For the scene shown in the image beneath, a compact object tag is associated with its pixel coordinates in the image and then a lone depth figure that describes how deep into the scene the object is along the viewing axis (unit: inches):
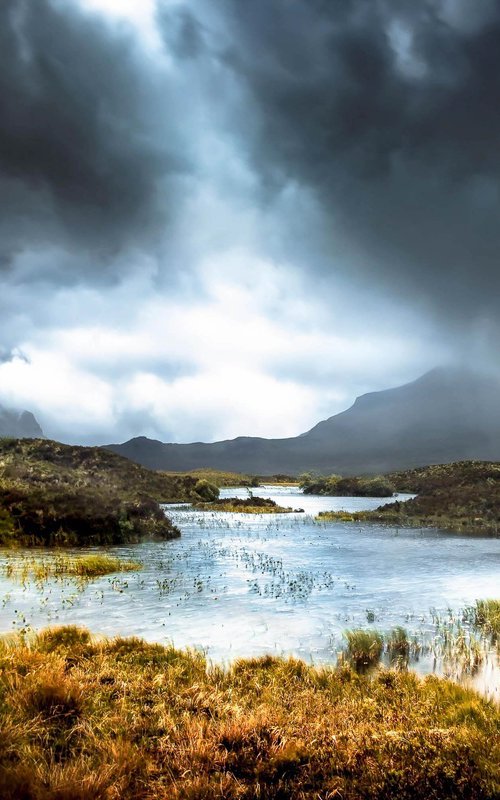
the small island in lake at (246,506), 2354.8
